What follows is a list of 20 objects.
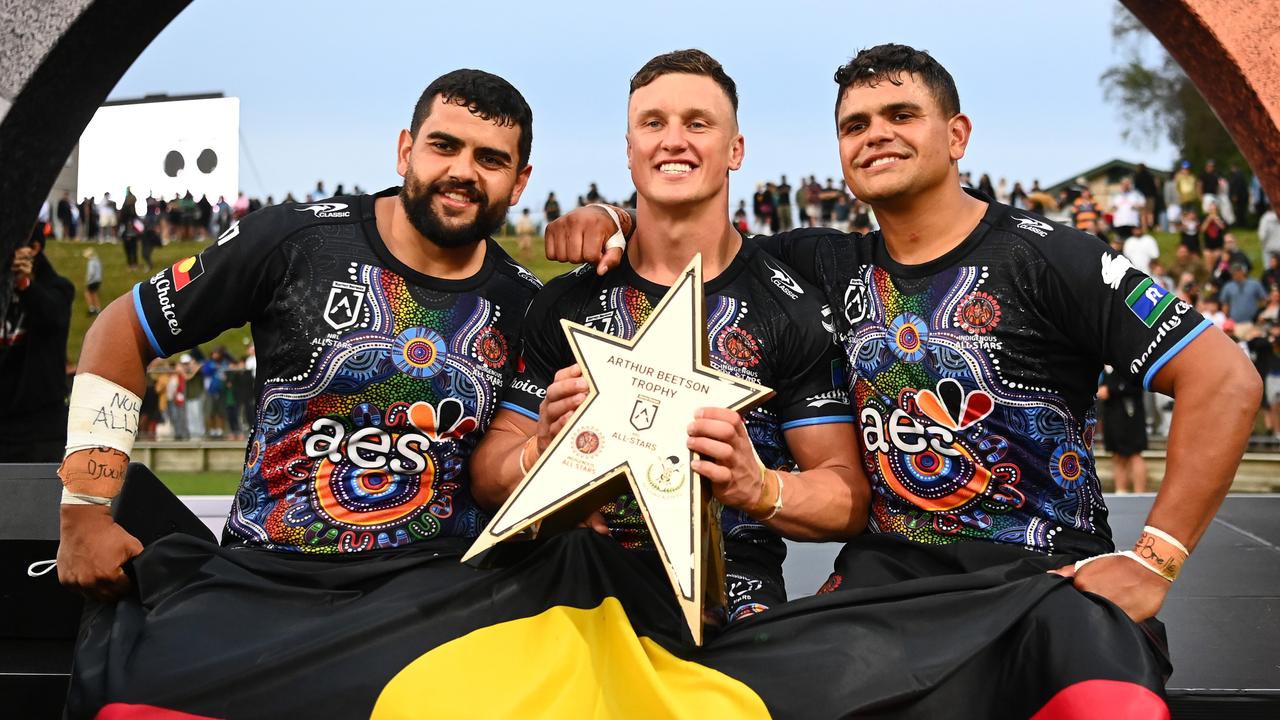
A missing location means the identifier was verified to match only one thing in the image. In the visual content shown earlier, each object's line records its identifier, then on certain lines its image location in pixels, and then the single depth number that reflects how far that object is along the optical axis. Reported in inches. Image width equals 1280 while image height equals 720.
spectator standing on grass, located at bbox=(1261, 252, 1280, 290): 676.7
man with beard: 133.3
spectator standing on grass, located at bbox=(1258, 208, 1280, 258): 722.8
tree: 1389.0
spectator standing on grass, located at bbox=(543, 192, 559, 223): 1093.1
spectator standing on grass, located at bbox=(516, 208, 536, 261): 1149.1
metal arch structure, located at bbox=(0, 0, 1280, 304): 165.6
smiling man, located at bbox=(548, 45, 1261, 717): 115.5
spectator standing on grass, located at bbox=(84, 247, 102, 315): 986.7
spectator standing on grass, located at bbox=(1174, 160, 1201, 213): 975.6
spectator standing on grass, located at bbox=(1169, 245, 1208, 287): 811.0
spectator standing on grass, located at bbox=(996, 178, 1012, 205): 1069.8
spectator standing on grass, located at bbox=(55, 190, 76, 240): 1149.1
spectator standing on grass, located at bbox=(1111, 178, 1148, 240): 828.6
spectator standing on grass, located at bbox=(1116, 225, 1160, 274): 731.4
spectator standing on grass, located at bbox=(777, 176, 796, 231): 1133.7
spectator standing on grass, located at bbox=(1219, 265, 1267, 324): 620.7
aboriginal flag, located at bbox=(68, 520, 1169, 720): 103.7
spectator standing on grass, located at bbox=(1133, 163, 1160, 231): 962.1
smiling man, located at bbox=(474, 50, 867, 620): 133.2
